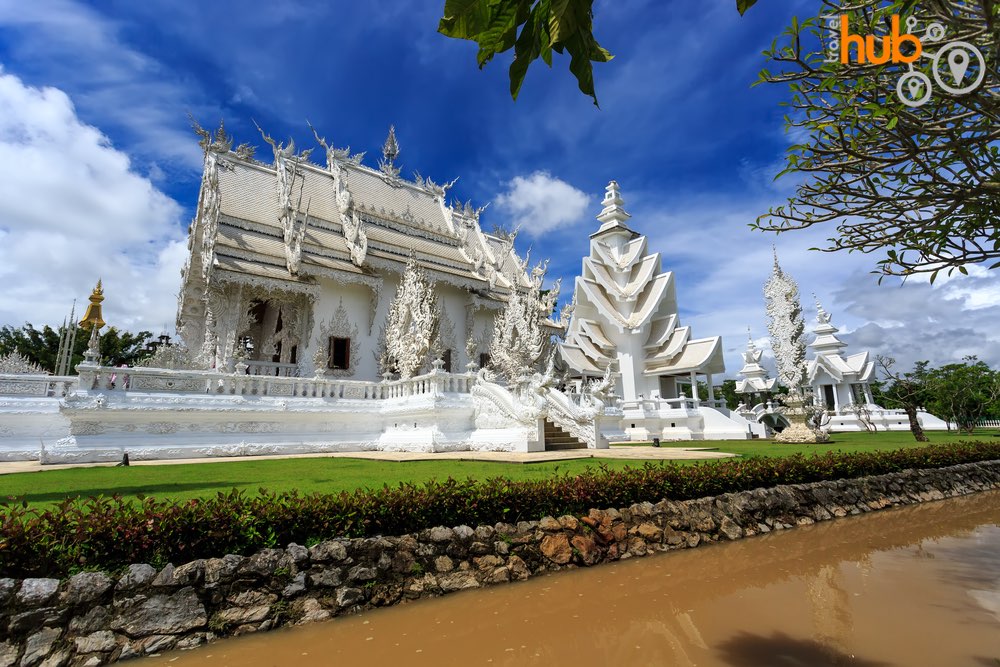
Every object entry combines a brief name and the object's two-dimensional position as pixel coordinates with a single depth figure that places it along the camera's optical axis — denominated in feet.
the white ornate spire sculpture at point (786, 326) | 103.45
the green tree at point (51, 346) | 104.12
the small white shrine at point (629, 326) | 71.41
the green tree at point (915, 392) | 50.32
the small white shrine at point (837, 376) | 92.48
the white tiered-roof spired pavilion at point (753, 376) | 93.76
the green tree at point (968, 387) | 102.30
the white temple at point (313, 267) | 49.60
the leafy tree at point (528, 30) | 4.14
